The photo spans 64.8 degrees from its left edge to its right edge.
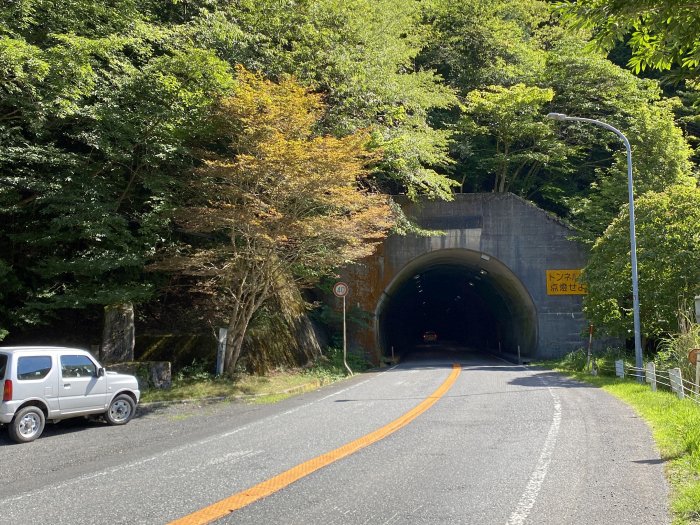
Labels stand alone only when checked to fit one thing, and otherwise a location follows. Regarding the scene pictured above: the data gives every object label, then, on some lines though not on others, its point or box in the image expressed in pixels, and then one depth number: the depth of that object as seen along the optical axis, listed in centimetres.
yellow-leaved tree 1345
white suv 820
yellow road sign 2664
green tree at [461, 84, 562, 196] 2764
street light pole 1581
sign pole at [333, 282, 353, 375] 2145
